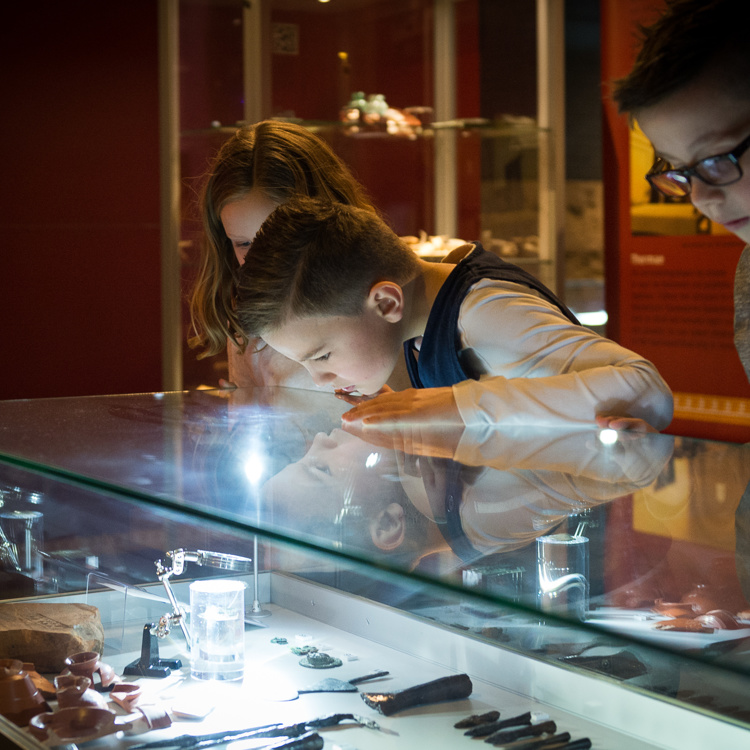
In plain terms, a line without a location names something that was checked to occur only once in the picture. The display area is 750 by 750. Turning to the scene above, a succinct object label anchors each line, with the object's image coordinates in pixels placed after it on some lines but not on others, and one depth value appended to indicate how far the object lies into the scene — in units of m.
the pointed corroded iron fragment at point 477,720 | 0.96
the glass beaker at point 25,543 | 1.40
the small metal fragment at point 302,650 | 1.16
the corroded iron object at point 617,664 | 0.88
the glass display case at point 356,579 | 0.59
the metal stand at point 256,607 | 1.24
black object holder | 1.15
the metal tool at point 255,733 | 0.97
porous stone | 1.23
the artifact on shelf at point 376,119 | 3.37
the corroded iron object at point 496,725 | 0.94
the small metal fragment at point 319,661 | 1.13
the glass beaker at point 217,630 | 1.14
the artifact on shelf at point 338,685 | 1.06
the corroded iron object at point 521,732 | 0.92
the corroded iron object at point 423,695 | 1.02
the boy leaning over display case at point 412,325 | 1.21
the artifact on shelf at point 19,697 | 1.08
